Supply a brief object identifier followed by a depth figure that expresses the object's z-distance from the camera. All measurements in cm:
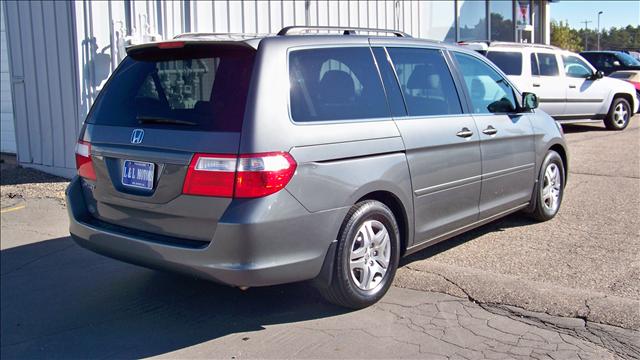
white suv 1248
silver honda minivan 369
